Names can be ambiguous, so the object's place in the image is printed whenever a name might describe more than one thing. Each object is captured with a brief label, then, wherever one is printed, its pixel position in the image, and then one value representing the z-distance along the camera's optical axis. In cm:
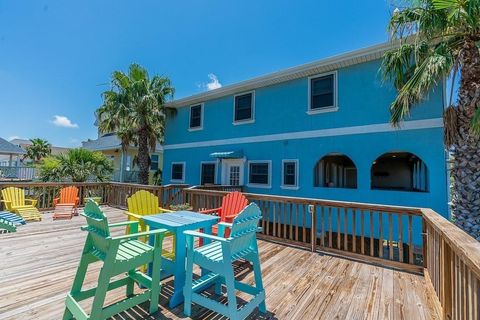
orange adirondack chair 756
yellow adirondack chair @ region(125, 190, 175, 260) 367
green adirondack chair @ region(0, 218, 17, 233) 535
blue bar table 263
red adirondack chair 429
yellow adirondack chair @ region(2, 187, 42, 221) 651
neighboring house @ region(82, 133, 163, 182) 1584
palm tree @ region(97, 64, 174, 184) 1124
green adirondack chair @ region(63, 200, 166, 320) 203
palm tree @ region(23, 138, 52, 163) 2512
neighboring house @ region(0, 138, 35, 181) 1498
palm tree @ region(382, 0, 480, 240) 435
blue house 664
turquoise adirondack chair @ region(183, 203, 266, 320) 214
